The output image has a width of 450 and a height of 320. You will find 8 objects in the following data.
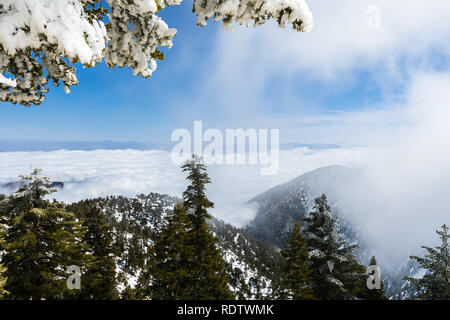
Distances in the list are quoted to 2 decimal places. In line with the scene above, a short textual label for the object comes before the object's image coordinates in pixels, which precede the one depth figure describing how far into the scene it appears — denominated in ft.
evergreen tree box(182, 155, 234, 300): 59.16
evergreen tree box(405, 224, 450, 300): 46.93
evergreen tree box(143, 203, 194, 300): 57.11
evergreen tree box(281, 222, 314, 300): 57.77
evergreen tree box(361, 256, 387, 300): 64.69
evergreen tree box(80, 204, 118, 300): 71.31
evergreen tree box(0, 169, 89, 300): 43.37
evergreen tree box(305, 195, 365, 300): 57.88
